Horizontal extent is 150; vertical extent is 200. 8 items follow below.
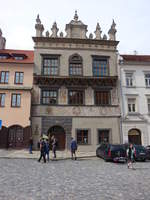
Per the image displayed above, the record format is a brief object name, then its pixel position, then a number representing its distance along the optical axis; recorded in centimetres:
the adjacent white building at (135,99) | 2223
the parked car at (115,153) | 1402
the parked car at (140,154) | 1518
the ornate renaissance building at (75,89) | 2156
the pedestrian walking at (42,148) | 1350
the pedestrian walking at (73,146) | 1574
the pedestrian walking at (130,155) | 1185
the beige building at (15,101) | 2061
